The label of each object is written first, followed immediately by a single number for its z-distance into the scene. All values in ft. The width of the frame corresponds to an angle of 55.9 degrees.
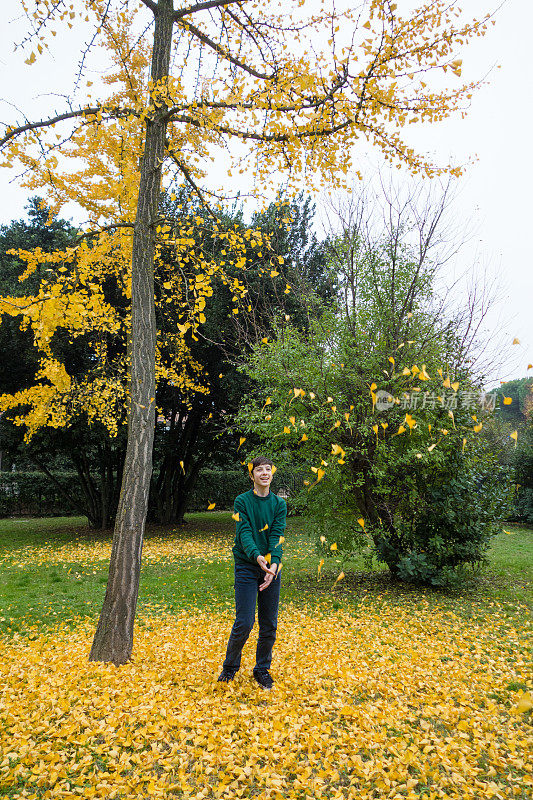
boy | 11.84
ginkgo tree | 13.58
